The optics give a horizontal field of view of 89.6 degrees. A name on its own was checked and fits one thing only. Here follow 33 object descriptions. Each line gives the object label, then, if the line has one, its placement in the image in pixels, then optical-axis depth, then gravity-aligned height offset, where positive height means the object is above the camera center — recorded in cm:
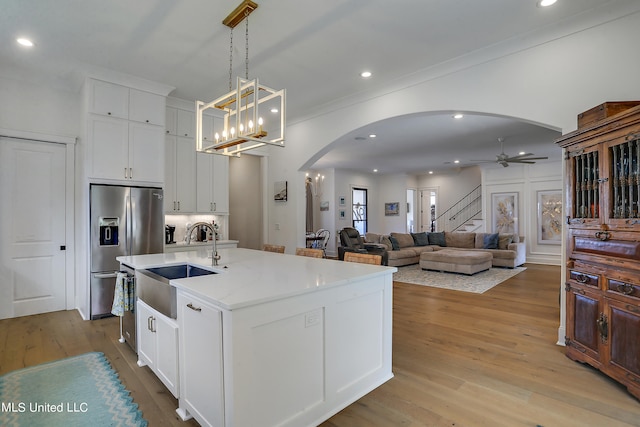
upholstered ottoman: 710 -107
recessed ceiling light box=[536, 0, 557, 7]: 264 +175
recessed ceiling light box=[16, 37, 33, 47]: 320 +176
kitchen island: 162 -74
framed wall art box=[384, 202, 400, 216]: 1245 +24
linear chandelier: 258 +83
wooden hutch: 223 -25
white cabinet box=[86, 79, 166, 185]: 400 +108
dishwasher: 285 -97
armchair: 782 -78
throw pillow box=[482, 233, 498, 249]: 857 -72
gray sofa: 816 -84
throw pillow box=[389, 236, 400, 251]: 862 -79
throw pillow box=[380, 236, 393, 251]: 853 -76
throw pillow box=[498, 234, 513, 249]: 843 -68
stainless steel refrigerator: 403 -21
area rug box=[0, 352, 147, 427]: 204 -128
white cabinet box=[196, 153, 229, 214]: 524 +53
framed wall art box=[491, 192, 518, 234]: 954 +6
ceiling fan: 686 +118
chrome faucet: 267 -19
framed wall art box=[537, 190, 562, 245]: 878 -8
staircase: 1148 -2
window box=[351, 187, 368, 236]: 1178 +22
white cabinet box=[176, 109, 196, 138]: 504 +145
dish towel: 288 -72
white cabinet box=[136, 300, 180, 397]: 212 -95
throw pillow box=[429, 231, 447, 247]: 985 -75
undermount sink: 283 -50
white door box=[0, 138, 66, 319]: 407 -15
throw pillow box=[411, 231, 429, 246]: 955 -73
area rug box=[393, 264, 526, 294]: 592 -133
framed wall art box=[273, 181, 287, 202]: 599 +46
